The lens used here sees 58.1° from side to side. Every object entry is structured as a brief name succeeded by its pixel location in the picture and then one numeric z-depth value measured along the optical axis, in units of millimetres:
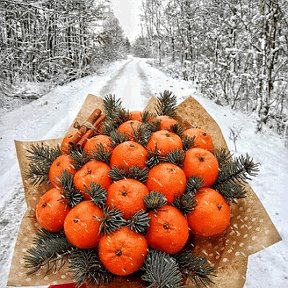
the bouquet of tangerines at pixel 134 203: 324
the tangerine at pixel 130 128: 414
